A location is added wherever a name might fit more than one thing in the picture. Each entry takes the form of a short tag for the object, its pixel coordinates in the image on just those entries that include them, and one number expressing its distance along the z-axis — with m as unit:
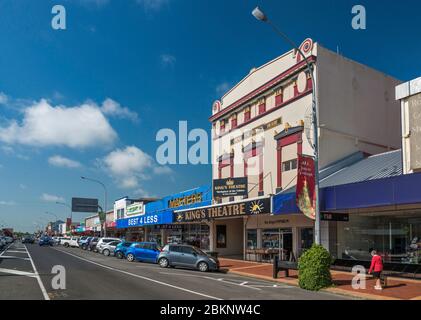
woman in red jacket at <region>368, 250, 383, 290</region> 16.47
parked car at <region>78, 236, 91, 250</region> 53.62
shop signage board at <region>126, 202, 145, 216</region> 58.51
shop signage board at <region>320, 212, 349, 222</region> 21.58
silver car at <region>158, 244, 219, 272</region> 25.05
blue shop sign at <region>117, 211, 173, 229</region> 40.32
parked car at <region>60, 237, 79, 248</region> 61.67
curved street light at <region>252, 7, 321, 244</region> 17.97
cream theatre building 26.73
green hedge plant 17.20
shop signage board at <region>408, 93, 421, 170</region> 18.80
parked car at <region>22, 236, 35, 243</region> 82.25
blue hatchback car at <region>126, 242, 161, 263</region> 30.70
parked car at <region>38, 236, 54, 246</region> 68.55
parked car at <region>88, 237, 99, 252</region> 48.47
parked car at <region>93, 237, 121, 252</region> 42.12
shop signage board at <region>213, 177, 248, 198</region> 31.31
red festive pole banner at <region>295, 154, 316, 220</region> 19.75
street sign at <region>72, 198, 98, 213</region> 87.94
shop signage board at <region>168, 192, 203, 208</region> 39.97
